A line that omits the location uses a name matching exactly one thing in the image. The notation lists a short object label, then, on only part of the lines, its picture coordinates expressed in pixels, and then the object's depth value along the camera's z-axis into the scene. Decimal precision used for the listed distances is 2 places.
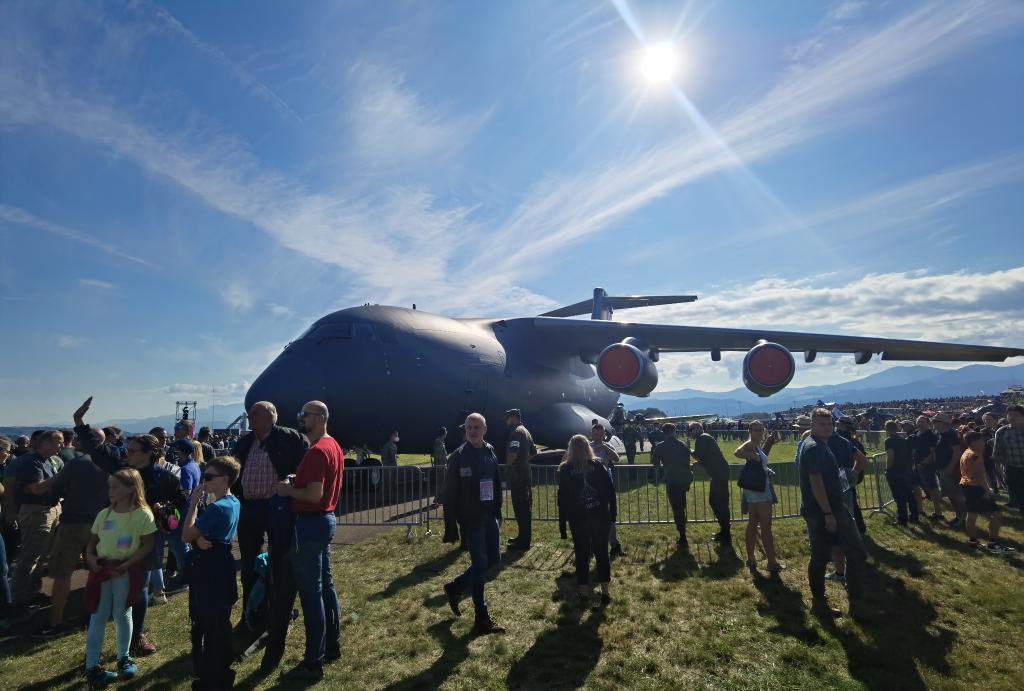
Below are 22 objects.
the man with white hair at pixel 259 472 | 4.47
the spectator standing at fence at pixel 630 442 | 19.53
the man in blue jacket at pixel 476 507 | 4.90
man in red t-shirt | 4.10
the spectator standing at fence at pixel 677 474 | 7.96
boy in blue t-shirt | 3.78
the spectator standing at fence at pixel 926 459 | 9.09
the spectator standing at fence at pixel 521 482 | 7.80
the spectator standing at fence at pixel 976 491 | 7.34
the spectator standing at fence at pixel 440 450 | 12.86
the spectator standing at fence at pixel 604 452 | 7.48
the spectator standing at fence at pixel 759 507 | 6.54
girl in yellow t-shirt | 4.21
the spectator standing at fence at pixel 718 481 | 7.94
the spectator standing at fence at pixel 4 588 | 5.59
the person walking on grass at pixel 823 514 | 5.39
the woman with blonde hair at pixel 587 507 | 5.56
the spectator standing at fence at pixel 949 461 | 8.83
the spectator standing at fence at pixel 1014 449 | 7.55
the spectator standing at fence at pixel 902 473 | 8.83
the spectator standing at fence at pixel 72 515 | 5.35
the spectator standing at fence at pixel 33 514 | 5.88
